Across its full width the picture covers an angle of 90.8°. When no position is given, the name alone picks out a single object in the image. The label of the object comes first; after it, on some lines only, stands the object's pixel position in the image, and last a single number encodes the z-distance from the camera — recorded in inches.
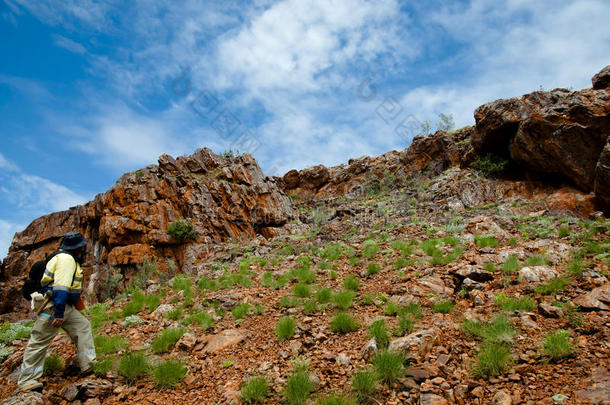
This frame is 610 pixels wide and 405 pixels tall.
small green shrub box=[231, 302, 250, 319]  270.5
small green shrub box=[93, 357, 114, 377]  180.9
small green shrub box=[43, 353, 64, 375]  181.3
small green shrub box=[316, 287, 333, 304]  273.4
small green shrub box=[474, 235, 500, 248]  353.1
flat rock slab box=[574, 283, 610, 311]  181.0
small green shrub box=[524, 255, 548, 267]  265.3
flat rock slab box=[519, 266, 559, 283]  237.1
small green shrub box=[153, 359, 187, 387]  172.1
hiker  166.9
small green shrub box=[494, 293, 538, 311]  197.5
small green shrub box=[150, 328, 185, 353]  217.5
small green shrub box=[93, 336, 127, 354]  216.1
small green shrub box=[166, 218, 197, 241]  855.1
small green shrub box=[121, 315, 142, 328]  279.8
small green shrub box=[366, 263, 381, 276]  338.2
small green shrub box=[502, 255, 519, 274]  260.4
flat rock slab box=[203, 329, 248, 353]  216.9
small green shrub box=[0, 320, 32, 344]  261.2
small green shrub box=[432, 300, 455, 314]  221.9
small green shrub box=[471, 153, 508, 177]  716.0
